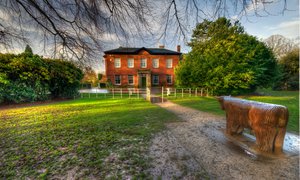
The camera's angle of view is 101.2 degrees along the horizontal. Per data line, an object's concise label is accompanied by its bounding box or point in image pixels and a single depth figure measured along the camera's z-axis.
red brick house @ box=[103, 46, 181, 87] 21.77
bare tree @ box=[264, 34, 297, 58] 28.75
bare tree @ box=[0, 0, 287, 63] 2.62
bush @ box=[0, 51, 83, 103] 8.69
